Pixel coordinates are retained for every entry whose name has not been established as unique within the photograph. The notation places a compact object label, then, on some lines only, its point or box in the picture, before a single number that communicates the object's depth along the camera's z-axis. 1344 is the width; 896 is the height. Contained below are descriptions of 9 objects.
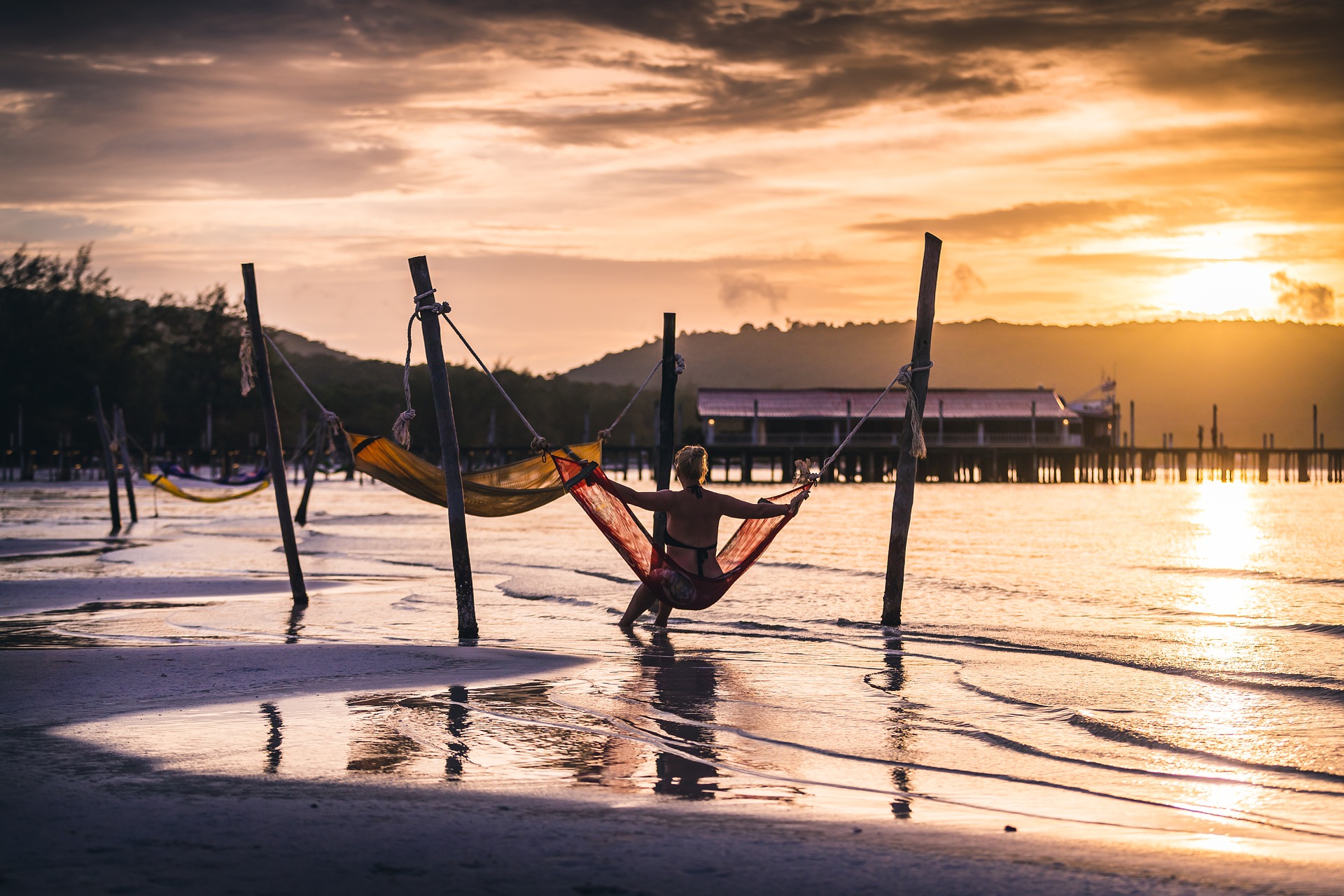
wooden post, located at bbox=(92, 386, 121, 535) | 22.73
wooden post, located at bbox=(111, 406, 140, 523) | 25.81
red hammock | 8.49
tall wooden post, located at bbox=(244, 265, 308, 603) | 10.88
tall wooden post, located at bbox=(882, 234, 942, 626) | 9.57
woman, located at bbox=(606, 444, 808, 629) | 8.50
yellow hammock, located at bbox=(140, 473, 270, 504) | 23.48
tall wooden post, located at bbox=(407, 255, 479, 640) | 9.00
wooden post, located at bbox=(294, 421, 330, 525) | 25.19
